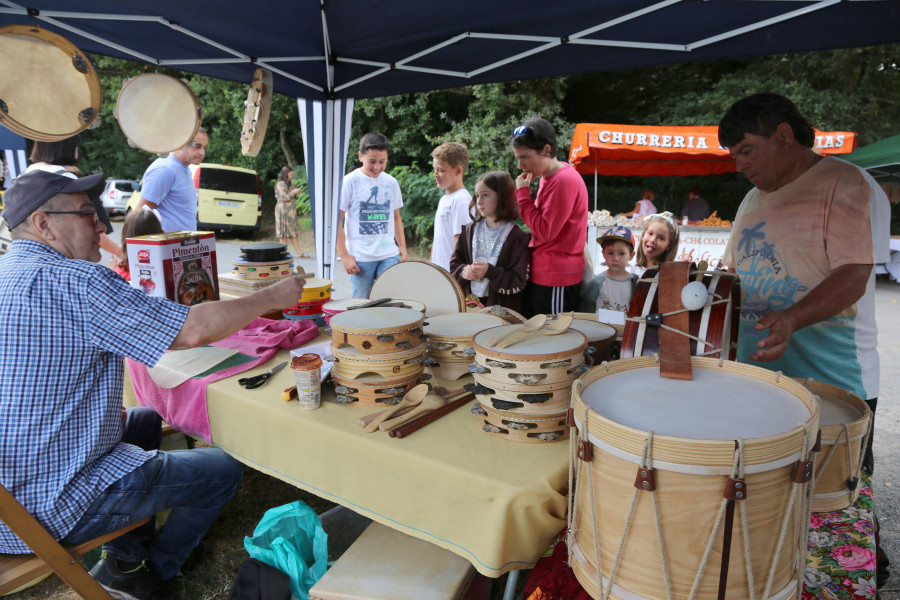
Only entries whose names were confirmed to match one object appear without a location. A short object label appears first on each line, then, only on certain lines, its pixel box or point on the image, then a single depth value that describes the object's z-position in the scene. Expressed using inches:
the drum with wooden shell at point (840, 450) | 52.1
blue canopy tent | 117.0
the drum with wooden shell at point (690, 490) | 39.2
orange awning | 367.2
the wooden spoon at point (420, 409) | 63.5
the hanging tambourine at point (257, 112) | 121.1
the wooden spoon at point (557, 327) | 65.7
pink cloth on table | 81.5
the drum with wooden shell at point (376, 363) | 68.5
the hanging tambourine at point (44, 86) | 92.8
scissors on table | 78.0
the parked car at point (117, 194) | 725.3
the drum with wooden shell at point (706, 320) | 56.8
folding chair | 60.5
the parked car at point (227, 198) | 540.1
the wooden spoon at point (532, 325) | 65.1
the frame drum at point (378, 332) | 67.5
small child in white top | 136.0
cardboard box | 88.9
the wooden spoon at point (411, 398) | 66.2
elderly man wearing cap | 64.9
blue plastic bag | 70.7
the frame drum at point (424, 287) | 94.2
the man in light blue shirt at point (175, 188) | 147.9
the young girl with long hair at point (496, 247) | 127.3
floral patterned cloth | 52.0
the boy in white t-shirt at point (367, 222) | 181.6
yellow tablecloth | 53.2
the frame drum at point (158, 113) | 116.7
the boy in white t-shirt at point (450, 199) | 162.9
